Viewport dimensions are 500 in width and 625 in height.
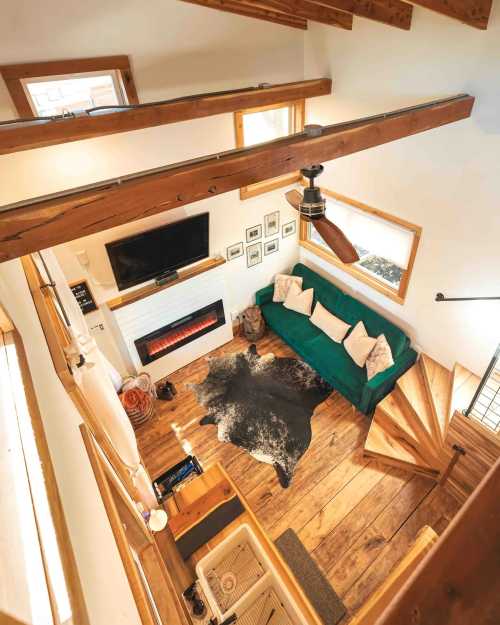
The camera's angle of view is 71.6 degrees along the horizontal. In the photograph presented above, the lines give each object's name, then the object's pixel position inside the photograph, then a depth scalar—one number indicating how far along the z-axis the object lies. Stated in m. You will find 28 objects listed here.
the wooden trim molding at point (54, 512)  0.62
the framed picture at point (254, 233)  4.78
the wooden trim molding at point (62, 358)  1.59
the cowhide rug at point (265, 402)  4.02
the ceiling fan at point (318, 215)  2.30
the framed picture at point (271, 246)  5.10
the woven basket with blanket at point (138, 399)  4.14
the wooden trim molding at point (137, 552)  1.36
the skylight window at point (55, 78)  2.64
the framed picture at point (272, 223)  4.87
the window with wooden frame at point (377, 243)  4.00
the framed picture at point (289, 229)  5.16
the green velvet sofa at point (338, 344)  4.10
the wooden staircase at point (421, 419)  3.53
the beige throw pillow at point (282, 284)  5.33
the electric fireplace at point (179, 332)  4.51
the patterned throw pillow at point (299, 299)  5.13
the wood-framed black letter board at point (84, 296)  3.70
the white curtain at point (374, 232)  4.05
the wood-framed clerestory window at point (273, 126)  4.40
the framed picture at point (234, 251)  4.73
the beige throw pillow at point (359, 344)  4.24
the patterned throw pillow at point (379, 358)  4.02
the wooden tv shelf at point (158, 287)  4.03
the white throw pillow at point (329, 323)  4.65
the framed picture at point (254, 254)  4.94
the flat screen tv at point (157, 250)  3.75
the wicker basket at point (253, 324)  5.25
